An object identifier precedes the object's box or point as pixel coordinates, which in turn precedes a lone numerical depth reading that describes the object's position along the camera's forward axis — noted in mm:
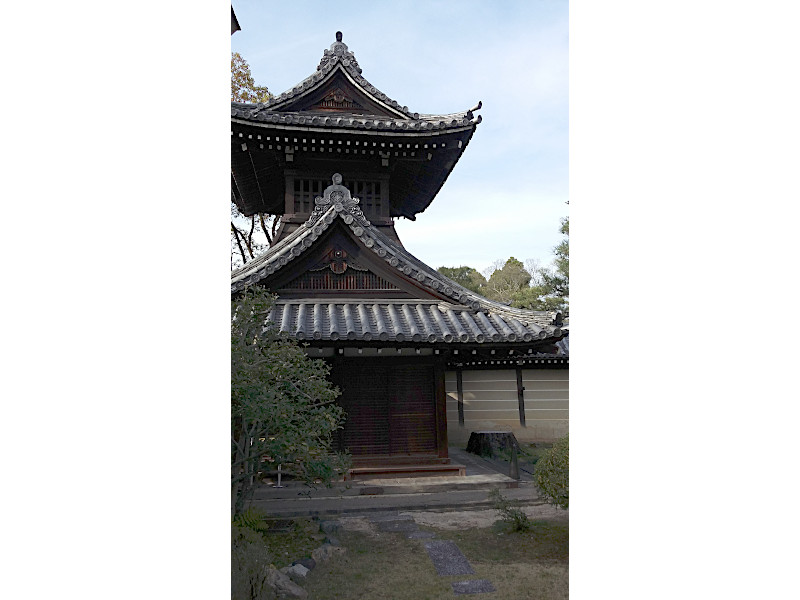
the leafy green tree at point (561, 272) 19453
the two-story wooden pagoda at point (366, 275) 7551
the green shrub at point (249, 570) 3254
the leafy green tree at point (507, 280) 31234
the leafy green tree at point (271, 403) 4094
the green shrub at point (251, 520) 4930
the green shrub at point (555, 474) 5078
